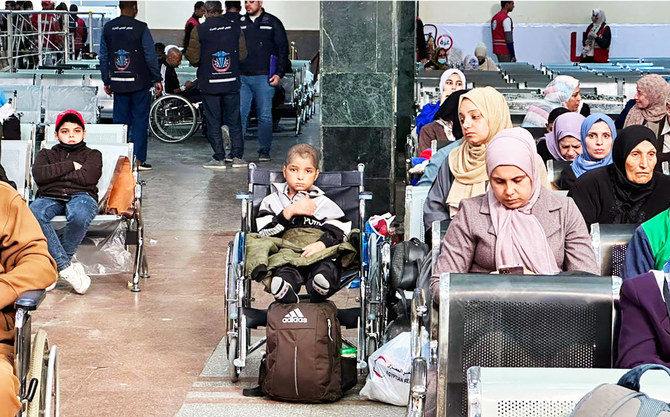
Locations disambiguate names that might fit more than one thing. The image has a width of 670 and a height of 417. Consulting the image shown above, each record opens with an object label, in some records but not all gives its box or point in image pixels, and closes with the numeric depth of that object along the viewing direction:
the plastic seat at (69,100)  12.52
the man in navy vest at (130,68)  13.21
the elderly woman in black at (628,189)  5.65
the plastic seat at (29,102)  12.93
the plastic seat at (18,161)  8.39
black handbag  5.27
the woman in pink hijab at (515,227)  4.59
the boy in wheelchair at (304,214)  6.12
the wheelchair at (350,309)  5.88
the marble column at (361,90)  9.38
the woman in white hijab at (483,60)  19.70
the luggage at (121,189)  8.39
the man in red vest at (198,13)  18.72
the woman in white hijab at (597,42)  25.83
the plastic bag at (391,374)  5.53
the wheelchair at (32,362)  3.96
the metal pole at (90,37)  20.64
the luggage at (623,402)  2.53
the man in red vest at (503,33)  25.09
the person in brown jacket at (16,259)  4.18
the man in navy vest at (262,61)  13.88
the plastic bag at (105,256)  8.58
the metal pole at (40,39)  19.31
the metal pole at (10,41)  18.02
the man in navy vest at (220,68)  13.38
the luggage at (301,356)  5.60
